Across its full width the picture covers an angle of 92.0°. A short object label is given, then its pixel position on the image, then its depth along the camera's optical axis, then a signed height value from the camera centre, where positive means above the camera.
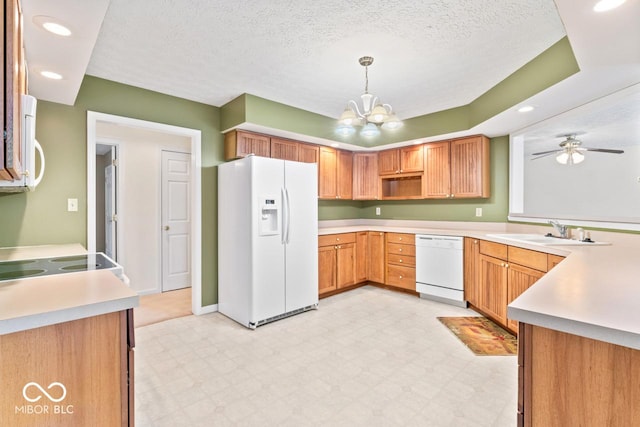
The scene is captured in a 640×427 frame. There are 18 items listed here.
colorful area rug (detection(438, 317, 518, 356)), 2.69 -1.21
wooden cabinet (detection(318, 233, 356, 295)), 4.10 -0.70
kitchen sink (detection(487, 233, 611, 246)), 2.63 -0.27
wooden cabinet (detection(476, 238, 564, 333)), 2.69 -0.63
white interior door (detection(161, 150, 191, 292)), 4.55 -0.14
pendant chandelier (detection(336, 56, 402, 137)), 2.56 +0.80
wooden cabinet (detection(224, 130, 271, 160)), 3.61 +0.80
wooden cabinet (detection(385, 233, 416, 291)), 4.25 -0.70
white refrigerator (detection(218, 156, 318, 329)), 3.22 -0.32
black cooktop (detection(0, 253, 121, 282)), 1.52 -0.31
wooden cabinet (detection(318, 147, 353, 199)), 4.54 +0.56
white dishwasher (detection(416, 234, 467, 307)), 3.85 -0.74
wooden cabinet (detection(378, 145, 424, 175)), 4.54 +0.77
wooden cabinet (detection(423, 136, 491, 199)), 3.99 +0.57
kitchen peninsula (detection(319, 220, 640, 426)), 0.82 -0.41
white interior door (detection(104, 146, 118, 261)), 4.20 +0.01
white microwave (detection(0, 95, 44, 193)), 1.24 +0.33
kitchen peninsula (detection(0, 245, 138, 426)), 0.96 -0.49
